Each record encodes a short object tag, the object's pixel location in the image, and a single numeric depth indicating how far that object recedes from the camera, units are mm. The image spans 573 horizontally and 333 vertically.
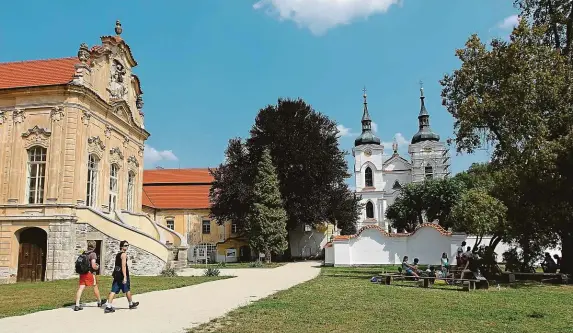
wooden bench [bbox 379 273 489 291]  15305
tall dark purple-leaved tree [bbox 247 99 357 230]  40344
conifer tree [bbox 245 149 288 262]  37625
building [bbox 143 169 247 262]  45500
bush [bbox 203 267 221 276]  22125
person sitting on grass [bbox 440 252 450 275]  17758
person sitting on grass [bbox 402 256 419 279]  17719
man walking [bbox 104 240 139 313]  10883
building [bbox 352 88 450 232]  75500
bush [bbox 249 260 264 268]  31725
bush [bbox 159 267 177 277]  22547
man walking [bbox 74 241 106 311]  11234
